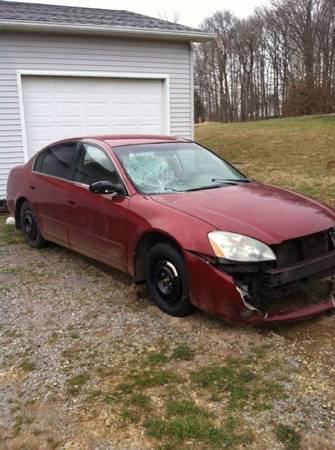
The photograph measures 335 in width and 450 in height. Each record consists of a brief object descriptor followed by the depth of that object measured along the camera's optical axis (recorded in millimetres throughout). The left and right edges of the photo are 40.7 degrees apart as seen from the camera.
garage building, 8750
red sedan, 3281
